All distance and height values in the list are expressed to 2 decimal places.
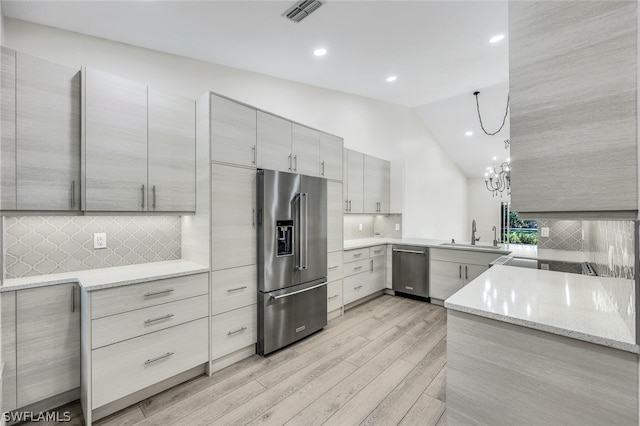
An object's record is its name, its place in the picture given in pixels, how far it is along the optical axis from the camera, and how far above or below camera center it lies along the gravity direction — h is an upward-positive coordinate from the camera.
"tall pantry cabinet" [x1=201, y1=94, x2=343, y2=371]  2.41 +0.08
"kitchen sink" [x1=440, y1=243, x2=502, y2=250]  3.79 -0.46
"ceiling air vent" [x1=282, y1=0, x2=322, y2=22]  2.25 +1.69
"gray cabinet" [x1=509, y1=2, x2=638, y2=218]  1.02 +0.42
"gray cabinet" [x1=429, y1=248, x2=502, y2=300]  3.70 -0.76
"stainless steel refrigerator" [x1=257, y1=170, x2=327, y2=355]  2.66 -0.45
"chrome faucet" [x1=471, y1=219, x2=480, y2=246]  4.14 -0.38
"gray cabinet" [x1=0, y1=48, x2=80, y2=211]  1.78 +0.53
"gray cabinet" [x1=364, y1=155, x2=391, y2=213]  4.55 +0.49
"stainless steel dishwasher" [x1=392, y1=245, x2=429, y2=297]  4.16 -0.87
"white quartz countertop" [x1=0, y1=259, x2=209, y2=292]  1.85 -0.46
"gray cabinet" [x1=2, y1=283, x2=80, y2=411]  1.77 -0.87
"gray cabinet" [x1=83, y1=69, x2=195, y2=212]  2.05 +0.53
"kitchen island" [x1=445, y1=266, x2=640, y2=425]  1.06 -0.61
